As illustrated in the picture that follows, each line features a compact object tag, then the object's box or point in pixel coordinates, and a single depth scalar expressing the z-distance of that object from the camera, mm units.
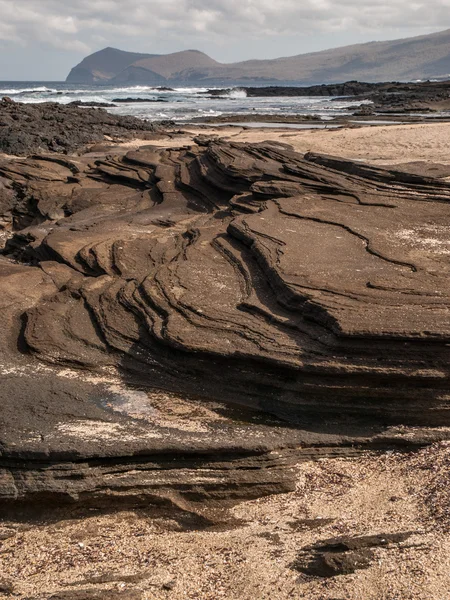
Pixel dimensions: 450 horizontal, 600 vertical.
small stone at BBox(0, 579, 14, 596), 5621
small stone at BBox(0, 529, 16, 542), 6312
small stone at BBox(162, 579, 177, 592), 5500
